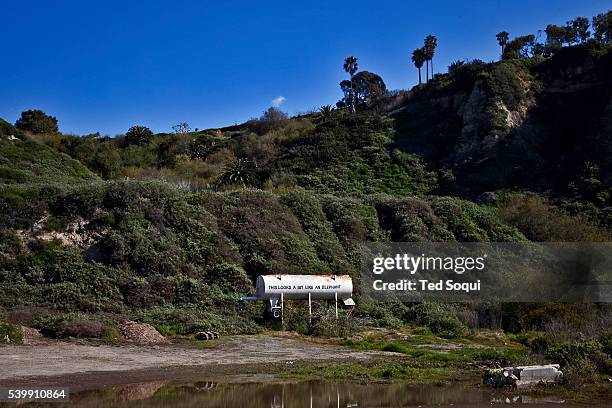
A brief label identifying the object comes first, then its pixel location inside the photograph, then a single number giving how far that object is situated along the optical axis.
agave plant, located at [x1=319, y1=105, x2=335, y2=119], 75.06
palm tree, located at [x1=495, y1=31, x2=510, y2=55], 88.69
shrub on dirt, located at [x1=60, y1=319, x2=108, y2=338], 22.91
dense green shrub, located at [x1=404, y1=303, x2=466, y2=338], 28.38
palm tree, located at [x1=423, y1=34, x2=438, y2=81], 85.38
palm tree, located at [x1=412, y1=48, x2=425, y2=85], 85.44
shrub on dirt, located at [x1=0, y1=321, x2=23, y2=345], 21.22
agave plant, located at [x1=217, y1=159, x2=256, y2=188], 52.41
